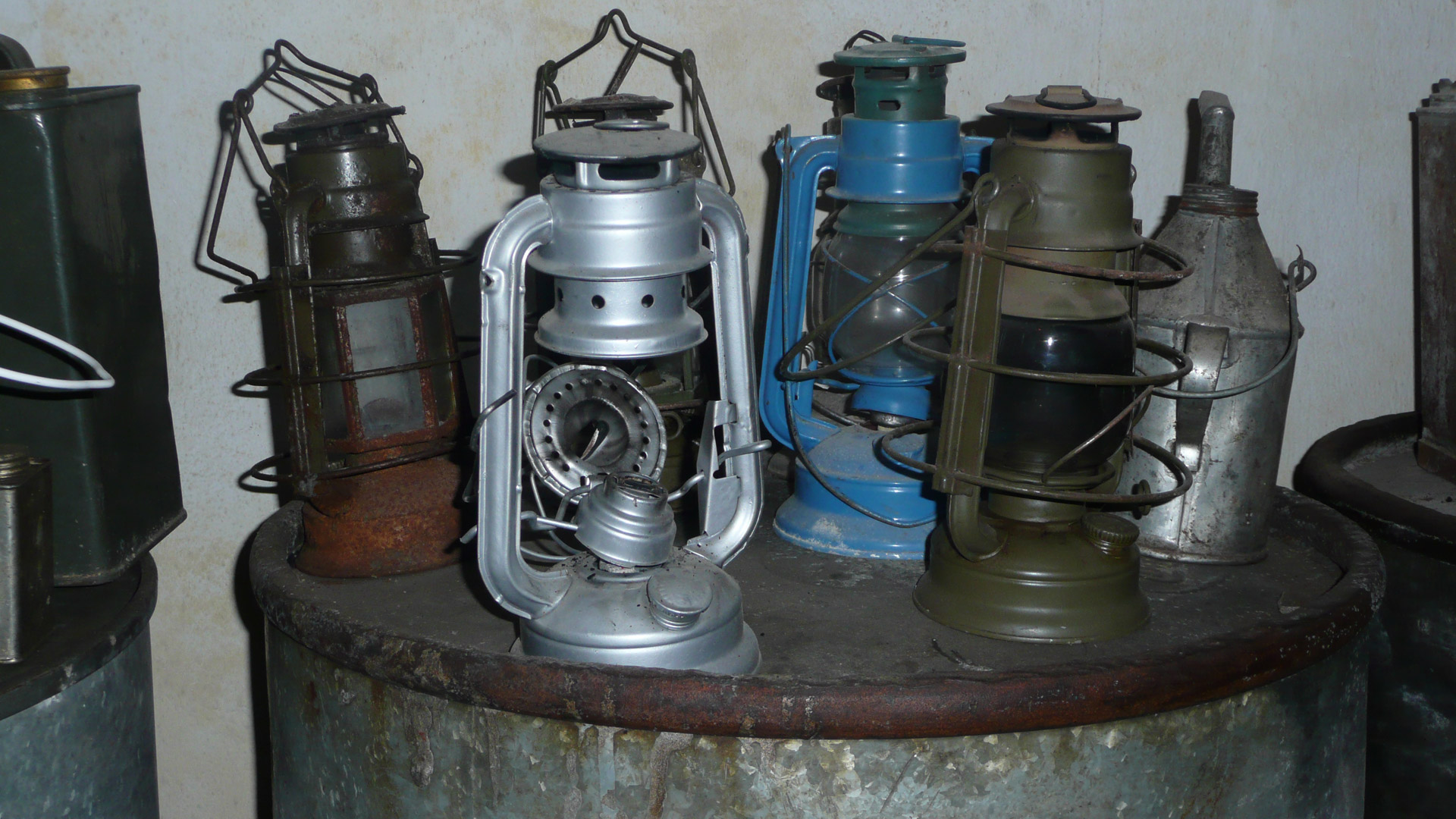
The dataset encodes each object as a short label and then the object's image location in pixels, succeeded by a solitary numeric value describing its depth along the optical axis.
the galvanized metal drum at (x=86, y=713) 1.41
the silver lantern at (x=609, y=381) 1.27
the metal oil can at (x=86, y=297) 1.45
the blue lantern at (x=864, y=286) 1.68
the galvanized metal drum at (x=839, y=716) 1.25
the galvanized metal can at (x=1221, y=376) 1.60
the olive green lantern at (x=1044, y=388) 1.39
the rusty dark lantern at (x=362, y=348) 1.53
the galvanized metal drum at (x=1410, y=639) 1.82
